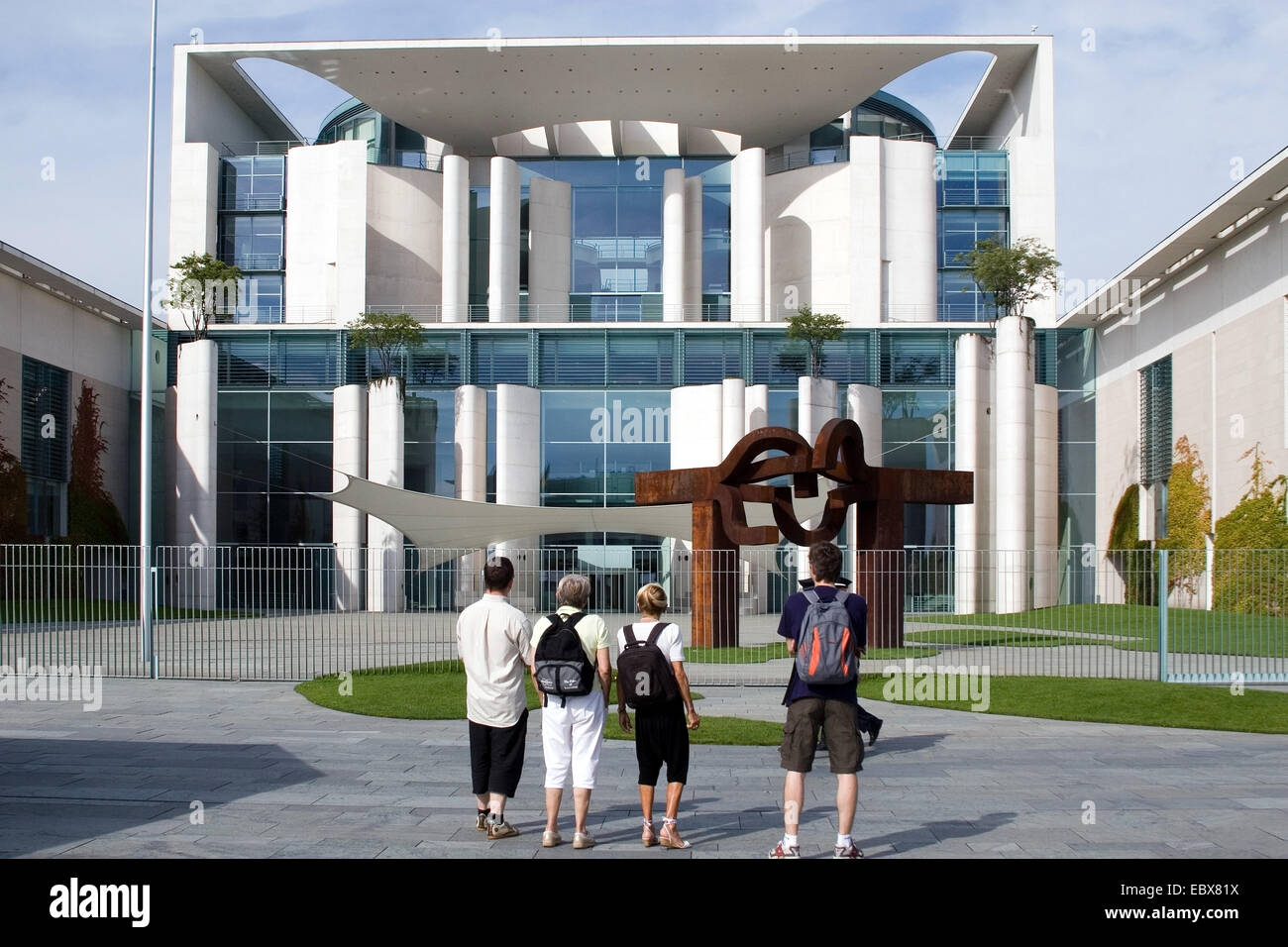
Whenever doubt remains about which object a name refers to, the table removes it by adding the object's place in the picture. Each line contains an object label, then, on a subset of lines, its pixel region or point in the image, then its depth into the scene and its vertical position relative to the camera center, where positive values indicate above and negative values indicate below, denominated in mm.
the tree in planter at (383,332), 34812 +4891
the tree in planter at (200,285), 35406 +6355
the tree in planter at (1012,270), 33781 +6466
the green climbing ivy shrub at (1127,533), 31538 -846
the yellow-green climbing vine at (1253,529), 23781 -561
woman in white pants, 6773 -1273
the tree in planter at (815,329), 34938 +5005
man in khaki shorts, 6297 -1226
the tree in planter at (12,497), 31609 +158
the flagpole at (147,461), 16422 +695
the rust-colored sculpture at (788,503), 19875 +4
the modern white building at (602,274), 35312 +7529
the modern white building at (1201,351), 26594 +3887
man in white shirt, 6984 -1061
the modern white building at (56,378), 32000 +3557
